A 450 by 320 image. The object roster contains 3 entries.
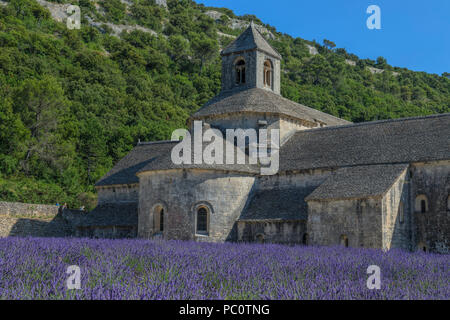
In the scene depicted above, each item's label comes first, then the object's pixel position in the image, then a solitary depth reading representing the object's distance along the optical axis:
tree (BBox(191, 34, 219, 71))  101.44
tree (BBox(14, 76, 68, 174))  51.00
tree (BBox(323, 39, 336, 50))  151.75
